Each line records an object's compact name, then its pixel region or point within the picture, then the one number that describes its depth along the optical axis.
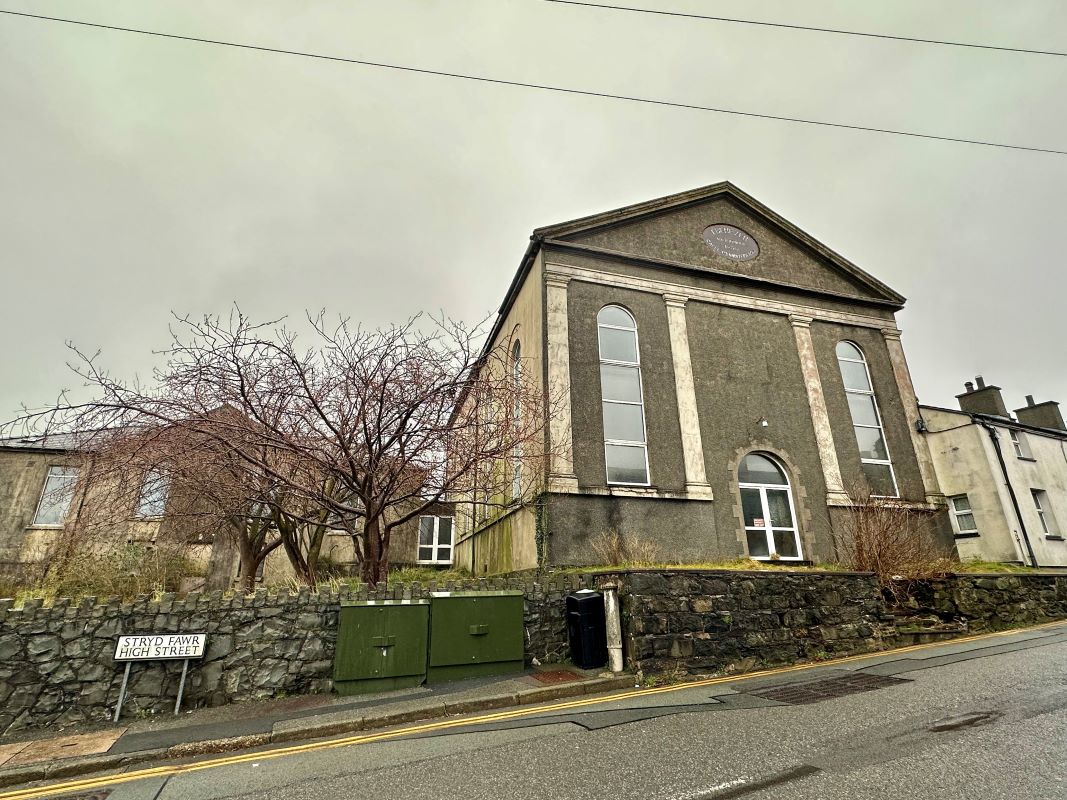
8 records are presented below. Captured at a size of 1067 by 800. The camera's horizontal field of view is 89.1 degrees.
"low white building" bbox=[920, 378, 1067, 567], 15.91
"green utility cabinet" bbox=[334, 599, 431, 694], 7.72
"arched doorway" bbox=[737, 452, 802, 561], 13.73
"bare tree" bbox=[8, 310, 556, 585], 9.16
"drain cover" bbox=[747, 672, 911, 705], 6.98
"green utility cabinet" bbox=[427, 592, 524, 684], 8.13
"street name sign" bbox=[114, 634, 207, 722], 7.05
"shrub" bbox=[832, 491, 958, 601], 11.64
